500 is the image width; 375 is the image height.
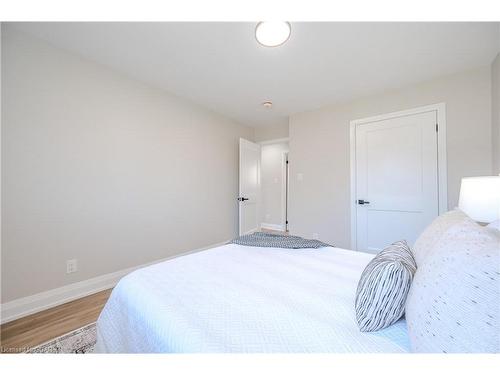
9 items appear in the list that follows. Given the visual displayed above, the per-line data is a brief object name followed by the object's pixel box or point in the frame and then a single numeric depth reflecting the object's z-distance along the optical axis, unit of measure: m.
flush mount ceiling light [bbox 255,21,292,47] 1.57
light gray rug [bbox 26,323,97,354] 1.30
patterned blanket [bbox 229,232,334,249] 1.60
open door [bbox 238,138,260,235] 3.73
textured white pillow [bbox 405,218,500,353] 0.44
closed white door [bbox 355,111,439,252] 2.48
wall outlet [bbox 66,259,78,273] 1.94
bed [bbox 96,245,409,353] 0.66
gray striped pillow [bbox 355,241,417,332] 0.70
